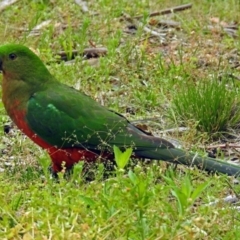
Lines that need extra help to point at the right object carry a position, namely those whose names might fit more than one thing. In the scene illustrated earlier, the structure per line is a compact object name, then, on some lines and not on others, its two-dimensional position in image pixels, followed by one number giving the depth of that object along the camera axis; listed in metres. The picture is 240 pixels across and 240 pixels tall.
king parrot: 10.65
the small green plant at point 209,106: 12.14
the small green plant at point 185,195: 7.71
